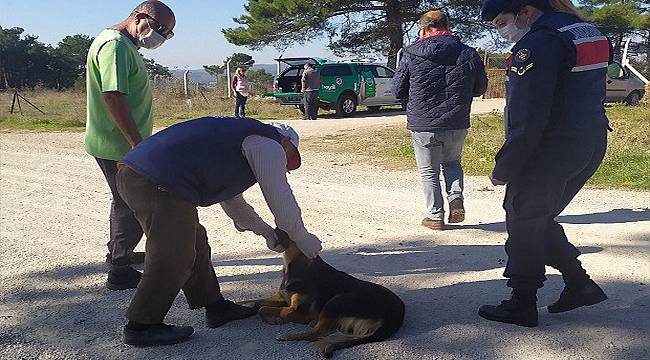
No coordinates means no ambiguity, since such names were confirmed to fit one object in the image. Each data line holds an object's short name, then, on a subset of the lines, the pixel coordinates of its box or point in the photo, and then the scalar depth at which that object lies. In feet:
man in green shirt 12.51
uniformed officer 9.88
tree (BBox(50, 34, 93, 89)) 135.74
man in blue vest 9.78
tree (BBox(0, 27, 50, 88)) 130.93
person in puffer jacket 17.33
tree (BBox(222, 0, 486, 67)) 80.48
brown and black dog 10.74
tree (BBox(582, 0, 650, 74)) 91.66
